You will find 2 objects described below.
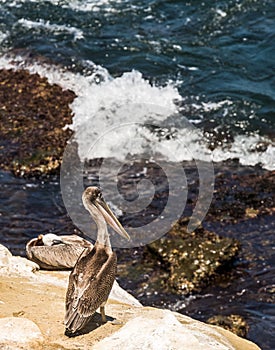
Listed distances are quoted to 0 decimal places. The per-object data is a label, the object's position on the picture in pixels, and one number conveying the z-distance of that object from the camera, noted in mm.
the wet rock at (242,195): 25312
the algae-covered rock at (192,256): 21961
